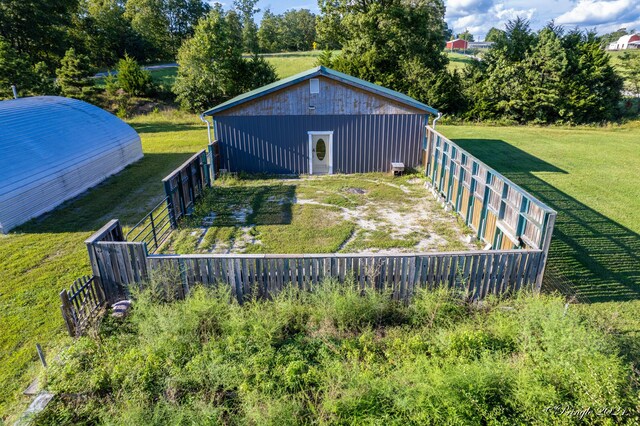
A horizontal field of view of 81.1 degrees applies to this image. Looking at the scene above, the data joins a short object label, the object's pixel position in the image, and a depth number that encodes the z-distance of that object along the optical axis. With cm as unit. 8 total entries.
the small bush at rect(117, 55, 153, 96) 3017
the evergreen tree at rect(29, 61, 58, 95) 2294
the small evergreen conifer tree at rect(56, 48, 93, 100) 2681
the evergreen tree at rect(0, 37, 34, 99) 2139
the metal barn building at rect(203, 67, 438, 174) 1356
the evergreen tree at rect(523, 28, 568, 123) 2455
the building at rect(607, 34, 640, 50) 8588
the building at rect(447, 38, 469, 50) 10400
